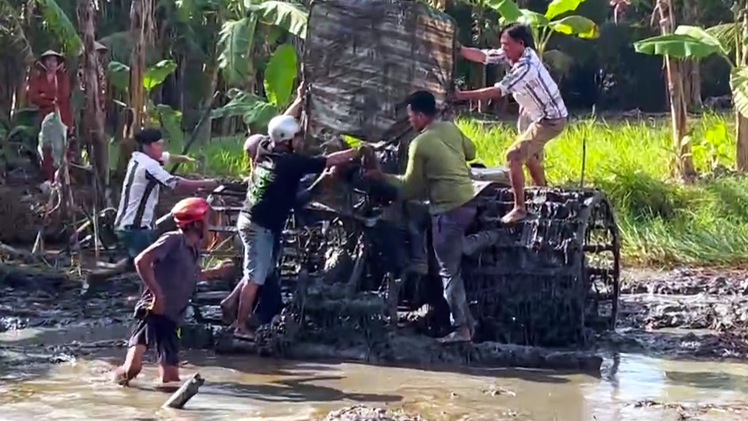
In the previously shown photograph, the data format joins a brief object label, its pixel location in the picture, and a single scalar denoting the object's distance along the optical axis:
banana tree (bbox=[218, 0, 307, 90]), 17.25
